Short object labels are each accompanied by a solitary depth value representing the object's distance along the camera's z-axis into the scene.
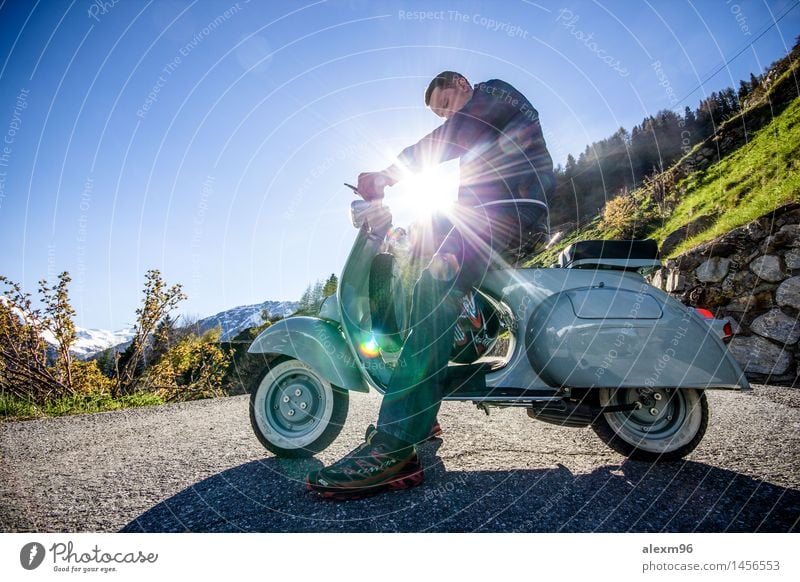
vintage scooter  1.67
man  1.55
